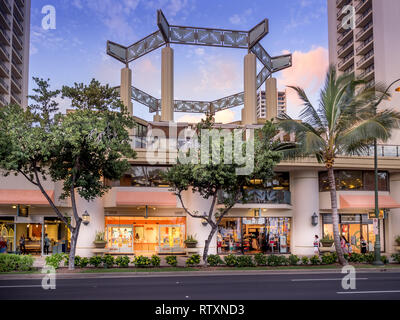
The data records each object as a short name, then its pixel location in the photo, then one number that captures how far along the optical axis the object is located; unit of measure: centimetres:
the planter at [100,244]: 2670
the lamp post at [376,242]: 2230
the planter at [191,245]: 2748
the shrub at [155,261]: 2069
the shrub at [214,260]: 2104
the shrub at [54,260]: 1962
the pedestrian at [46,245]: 2745
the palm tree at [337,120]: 2152
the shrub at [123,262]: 2056
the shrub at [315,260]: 2180
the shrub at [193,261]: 2108
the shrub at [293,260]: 2153
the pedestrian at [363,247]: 2802
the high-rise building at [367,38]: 5000
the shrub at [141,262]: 2063
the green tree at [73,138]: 1855
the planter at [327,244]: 2827
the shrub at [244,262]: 2116
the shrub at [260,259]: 2148
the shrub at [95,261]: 2017
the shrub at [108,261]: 2031
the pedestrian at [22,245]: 2706
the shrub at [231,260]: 2116
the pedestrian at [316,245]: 2805
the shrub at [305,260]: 2149
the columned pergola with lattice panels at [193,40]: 3216
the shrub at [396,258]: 2348
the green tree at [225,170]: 1994
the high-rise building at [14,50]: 5516
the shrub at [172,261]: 2102
